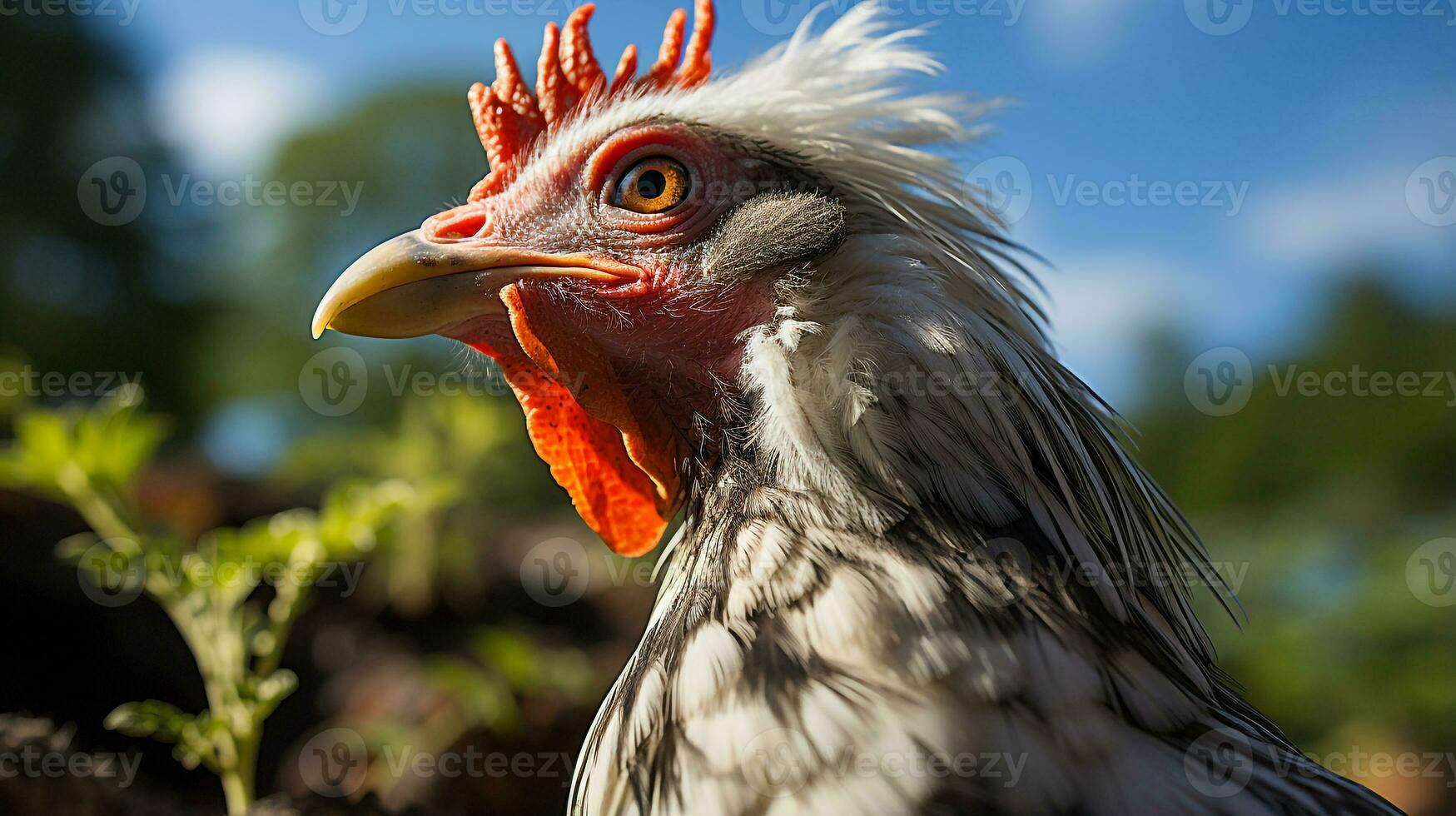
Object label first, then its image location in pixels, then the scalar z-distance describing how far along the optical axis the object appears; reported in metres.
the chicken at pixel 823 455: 0.49
